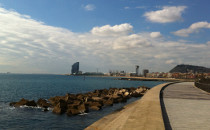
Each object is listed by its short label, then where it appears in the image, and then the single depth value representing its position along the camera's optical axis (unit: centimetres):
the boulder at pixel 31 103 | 1932
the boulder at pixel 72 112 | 1477
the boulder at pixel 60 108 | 1547
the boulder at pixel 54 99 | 1950
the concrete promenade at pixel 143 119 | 604
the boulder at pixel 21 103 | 1994
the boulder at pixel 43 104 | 1863
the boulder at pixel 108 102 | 1950
